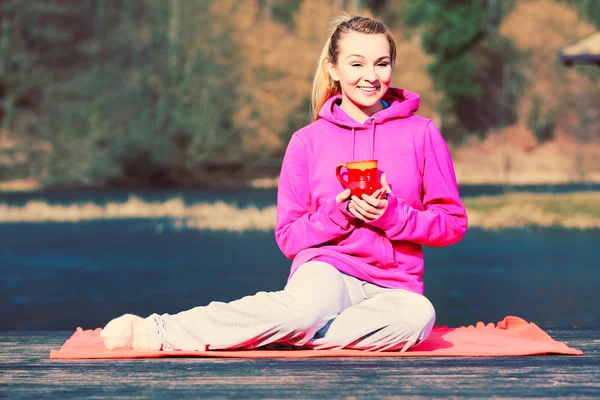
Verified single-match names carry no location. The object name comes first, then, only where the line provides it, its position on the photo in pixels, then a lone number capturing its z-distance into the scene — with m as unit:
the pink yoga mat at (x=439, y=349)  6.32
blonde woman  6.38
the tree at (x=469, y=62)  71.77
